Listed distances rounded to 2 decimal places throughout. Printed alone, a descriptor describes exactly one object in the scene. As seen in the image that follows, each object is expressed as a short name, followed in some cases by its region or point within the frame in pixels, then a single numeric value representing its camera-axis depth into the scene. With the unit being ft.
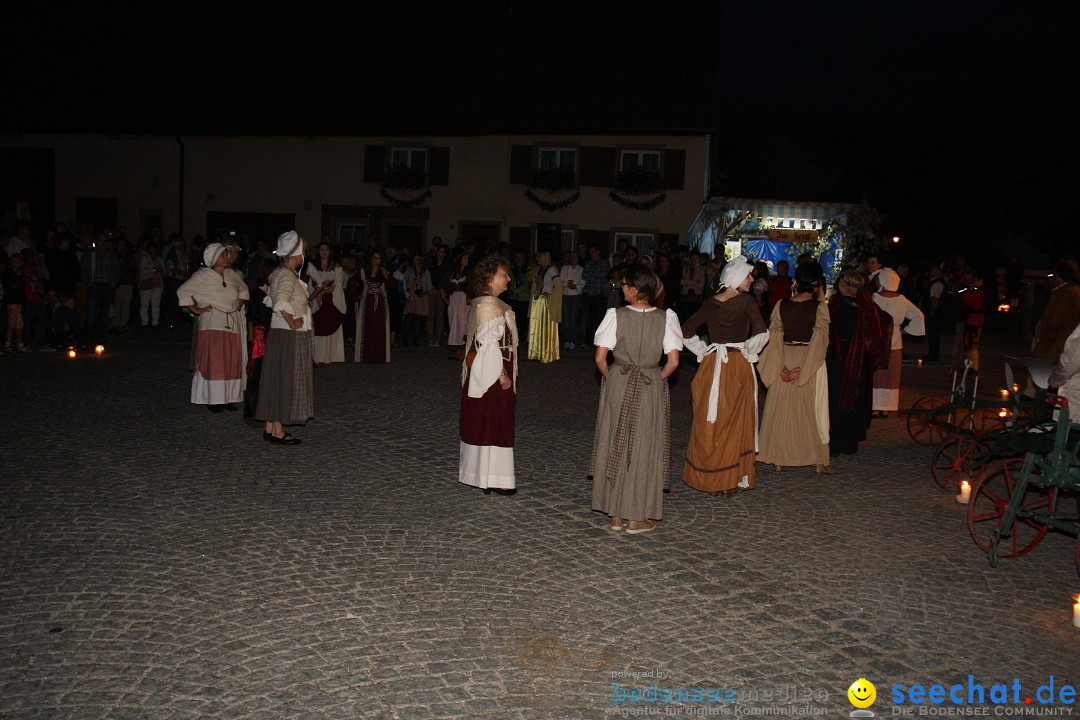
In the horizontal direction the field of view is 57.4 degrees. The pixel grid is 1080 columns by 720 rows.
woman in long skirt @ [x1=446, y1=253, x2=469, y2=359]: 57.21
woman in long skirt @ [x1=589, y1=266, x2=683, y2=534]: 23.02
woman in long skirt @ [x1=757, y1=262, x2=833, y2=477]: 29.50
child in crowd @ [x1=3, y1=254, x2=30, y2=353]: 50.01
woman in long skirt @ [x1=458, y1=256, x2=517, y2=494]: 26.05
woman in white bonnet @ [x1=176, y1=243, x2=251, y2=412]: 36.14
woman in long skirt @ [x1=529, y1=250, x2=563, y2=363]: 58.08
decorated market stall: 78.43
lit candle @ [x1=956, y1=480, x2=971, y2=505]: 27.12
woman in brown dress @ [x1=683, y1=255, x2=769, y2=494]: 27.07
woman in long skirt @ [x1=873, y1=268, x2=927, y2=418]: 40.81
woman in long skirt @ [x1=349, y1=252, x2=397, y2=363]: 53.26
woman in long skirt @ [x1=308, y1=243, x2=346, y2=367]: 48.75
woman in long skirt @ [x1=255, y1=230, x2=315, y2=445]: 30.63
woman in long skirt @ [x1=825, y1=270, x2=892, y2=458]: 32.55
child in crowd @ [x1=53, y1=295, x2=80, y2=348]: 53.11
